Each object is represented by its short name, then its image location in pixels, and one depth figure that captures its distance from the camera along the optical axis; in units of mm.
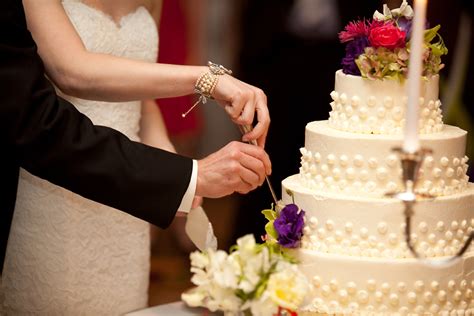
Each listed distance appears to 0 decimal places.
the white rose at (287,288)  3233
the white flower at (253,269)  3247
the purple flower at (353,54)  4062
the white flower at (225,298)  3292
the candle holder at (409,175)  2733
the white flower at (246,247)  3283
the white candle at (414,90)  2779
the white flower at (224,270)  3253
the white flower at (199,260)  3325
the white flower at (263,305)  3256
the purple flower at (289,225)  3951
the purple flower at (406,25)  4007
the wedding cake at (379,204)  3921
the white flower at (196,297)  3355
